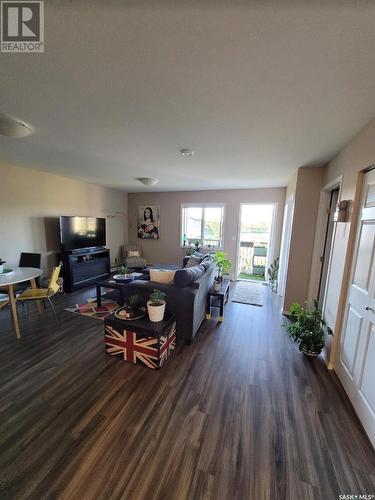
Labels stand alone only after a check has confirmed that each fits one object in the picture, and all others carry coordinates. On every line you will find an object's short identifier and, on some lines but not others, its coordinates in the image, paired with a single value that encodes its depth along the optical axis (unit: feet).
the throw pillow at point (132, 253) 20.03
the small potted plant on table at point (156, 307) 7.12
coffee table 10.86
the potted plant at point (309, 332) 7.34
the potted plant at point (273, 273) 16.02
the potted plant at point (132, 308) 7.27
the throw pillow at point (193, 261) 12.67
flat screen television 13.89
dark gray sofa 8.09
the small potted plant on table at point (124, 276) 12.07
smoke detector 8.33
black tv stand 13.69
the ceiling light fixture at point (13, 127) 6.00
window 18.84
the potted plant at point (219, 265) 10.85
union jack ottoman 6.67
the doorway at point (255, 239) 17.44
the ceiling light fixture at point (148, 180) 13.52
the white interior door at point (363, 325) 4.92
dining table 7.73
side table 10.20
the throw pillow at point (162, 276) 8.90
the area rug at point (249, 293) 12.98
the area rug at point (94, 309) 10.52
